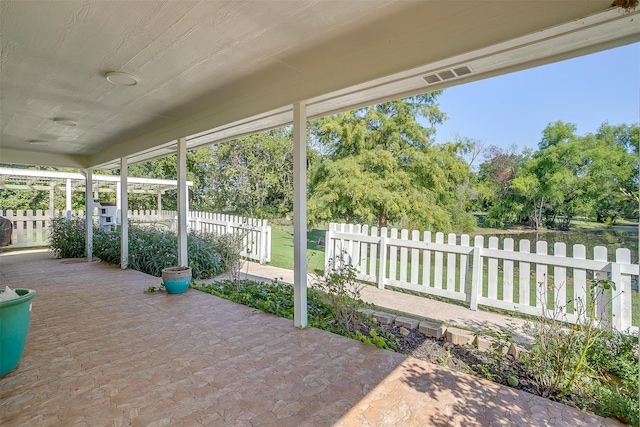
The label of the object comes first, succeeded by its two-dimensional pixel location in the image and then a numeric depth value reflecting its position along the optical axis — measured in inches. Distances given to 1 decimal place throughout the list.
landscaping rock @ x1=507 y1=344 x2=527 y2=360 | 100.4
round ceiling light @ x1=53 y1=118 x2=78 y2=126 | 176.6
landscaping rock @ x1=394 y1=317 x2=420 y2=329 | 126.2
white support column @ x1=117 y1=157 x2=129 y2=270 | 241.1
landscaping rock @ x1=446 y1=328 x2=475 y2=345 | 112.3
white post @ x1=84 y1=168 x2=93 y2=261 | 288.5
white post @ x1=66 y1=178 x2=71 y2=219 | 346.1
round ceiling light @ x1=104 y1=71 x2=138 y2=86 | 113.7
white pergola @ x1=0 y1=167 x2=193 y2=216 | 322.3
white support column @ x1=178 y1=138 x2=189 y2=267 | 188.3
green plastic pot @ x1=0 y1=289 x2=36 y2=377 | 86.0
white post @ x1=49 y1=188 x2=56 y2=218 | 367.9
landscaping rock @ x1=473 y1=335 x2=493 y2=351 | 107.4
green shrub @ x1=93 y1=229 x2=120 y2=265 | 262.7
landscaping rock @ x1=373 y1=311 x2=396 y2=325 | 130.9
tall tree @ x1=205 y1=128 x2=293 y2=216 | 438.3
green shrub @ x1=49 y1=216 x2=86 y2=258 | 294.2
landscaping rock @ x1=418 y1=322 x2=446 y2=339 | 119.2
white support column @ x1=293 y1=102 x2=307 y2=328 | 121.9
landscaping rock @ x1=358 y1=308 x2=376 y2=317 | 133.0
